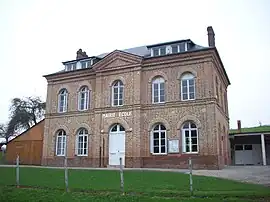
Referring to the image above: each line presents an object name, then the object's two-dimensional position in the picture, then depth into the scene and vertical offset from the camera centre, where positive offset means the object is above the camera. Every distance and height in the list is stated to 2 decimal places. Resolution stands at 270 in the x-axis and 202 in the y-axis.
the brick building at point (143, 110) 21.84 +3.21
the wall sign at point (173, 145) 21.89 +0.43
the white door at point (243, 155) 32.68 -0.38
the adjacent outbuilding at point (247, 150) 31.92 +0.15
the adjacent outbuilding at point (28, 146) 28.83 +0.55
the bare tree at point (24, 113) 53.06 +6.80
